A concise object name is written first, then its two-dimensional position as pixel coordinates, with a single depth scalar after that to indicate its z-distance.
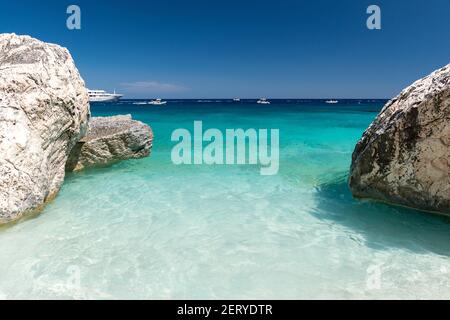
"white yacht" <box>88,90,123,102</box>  106.46
